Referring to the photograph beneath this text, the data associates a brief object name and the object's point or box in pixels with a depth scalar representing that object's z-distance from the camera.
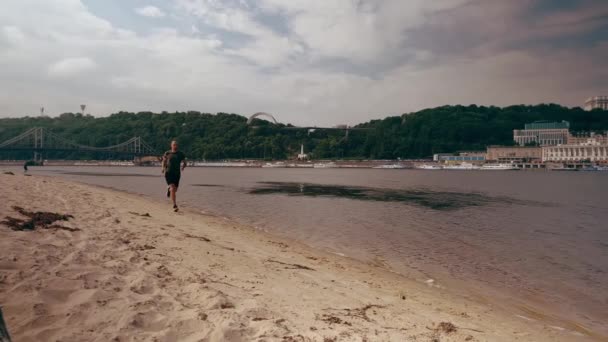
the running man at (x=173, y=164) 12.73
